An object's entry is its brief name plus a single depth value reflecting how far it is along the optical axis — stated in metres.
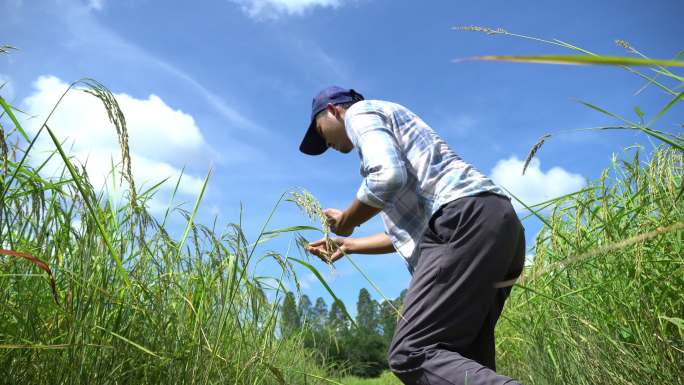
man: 1.83
